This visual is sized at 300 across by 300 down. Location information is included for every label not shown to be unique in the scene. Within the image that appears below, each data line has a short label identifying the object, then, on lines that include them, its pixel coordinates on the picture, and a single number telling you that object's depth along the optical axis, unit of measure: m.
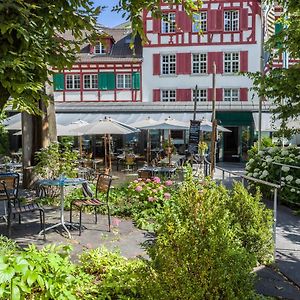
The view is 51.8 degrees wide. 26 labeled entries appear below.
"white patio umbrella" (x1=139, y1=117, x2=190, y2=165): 12.89
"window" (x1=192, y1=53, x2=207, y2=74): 20.75
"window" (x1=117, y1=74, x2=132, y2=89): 21.00
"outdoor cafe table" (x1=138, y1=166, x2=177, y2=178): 9.37
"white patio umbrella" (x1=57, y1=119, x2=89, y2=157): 11.80
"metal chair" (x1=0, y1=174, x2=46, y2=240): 4.65
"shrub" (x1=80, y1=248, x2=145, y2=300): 2.79
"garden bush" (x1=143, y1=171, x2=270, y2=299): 2.31
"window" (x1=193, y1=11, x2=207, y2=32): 20.66
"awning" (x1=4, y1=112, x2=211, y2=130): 16.53
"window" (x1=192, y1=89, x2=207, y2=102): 20.64
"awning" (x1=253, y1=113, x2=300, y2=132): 15.43
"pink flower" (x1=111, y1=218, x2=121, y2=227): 5.42
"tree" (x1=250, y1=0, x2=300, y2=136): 6.19
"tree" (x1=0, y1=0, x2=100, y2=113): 2.88
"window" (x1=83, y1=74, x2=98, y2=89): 21.17
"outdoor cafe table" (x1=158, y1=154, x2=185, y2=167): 11.21
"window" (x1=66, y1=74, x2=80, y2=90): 21.21
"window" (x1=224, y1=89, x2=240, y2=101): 20.54
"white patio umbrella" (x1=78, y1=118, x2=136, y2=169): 11.19
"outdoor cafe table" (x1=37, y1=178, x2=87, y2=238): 4.92
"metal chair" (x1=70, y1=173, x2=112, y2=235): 5.04
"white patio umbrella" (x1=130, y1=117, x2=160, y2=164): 12.99
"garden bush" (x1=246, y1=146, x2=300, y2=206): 7.08
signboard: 9.87
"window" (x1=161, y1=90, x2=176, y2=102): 21.01
